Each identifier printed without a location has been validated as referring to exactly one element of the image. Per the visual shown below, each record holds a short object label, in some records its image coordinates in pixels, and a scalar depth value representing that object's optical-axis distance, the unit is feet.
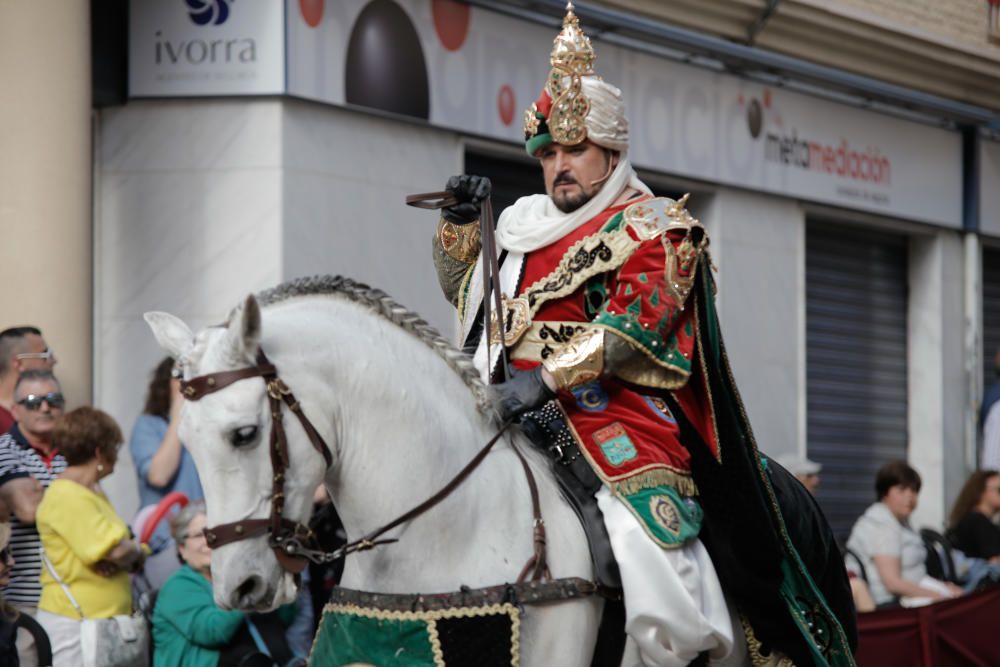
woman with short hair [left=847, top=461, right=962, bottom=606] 65.54
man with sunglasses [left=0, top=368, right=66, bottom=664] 42.35
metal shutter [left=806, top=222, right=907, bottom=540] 92.30
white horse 26.16
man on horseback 29.29
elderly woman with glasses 43.64
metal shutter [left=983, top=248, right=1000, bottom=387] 103.48
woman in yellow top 42.15
